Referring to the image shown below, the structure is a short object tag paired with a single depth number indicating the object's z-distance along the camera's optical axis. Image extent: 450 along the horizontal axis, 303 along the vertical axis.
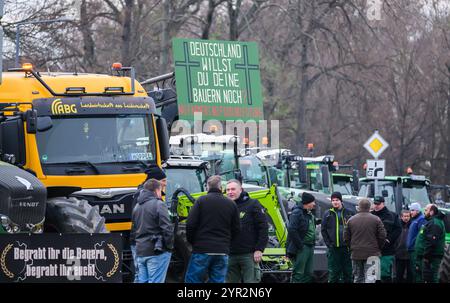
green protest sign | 29.81
